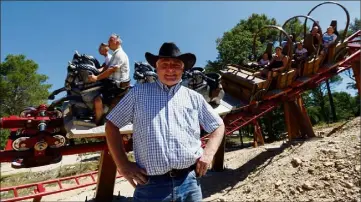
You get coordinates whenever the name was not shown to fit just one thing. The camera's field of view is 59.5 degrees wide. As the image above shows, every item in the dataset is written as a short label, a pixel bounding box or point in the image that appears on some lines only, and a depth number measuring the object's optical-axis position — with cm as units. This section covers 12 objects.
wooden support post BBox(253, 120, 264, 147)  1207
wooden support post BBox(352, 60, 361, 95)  1005
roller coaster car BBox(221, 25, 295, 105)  728
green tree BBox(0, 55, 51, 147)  2586
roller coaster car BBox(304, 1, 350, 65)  898
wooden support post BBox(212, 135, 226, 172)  727
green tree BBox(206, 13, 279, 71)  2148
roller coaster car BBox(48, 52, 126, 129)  478
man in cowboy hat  196
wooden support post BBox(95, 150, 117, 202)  554
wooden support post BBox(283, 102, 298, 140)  888
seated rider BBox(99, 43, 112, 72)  546
